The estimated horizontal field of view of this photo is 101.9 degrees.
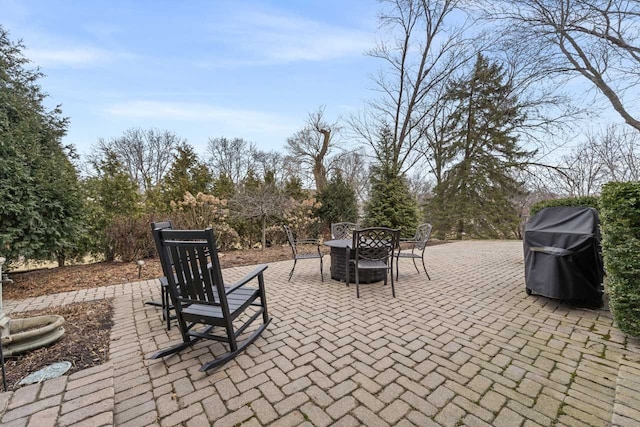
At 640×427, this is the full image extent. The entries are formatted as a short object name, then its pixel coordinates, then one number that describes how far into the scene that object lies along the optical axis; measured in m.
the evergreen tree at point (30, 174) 3.74
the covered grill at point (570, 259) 2.80
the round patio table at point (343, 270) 3.95
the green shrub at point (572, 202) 3.31
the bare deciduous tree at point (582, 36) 4.93
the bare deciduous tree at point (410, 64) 9.62
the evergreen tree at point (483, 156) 11.33
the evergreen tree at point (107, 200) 5.41
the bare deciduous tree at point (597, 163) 8.10
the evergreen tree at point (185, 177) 8.30
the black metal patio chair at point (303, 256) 4.10
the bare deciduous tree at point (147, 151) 15.80
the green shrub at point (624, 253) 2.04
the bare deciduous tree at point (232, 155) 17.27
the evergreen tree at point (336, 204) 9.39
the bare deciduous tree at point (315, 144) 14.21
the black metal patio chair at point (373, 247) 3.35
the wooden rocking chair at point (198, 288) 1.78
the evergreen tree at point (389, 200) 9.24
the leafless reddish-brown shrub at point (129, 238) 5.73
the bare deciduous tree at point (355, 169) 15.49
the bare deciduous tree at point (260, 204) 7.31
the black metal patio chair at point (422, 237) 4.22
